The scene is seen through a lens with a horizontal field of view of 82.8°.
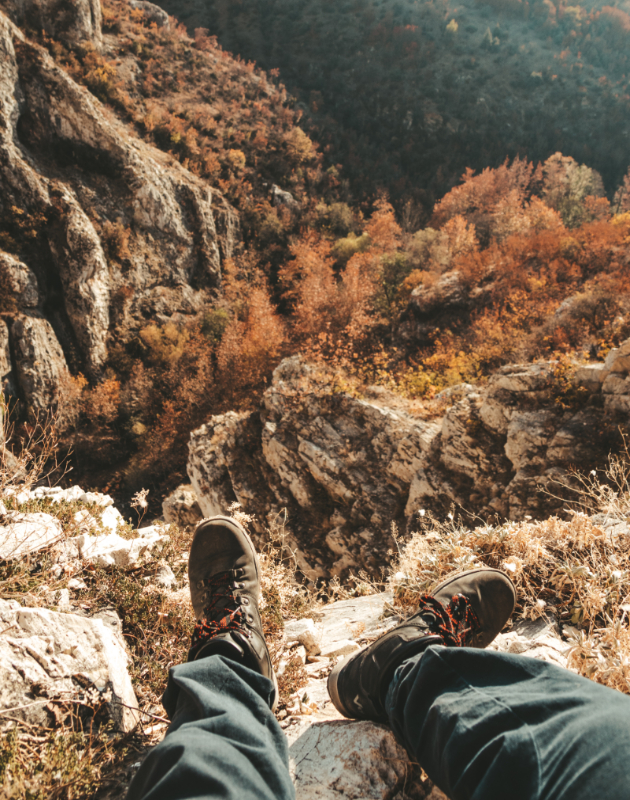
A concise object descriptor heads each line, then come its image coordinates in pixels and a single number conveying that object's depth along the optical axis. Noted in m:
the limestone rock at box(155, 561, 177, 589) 2.53
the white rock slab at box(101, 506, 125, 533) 3.11
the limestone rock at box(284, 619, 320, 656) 2.56
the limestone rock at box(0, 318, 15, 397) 13.58
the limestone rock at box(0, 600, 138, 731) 1.44
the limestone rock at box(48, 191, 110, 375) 15.20
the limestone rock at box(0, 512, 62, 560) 2.25
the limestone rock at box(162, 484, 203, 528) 10.32
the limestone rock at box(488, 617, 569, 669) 1.95
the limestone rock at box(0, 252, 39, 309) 13.80
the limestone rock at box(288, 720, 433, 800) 1.43
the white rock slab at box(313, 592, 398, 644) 2.59
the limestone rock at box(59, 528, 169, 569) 2.42
